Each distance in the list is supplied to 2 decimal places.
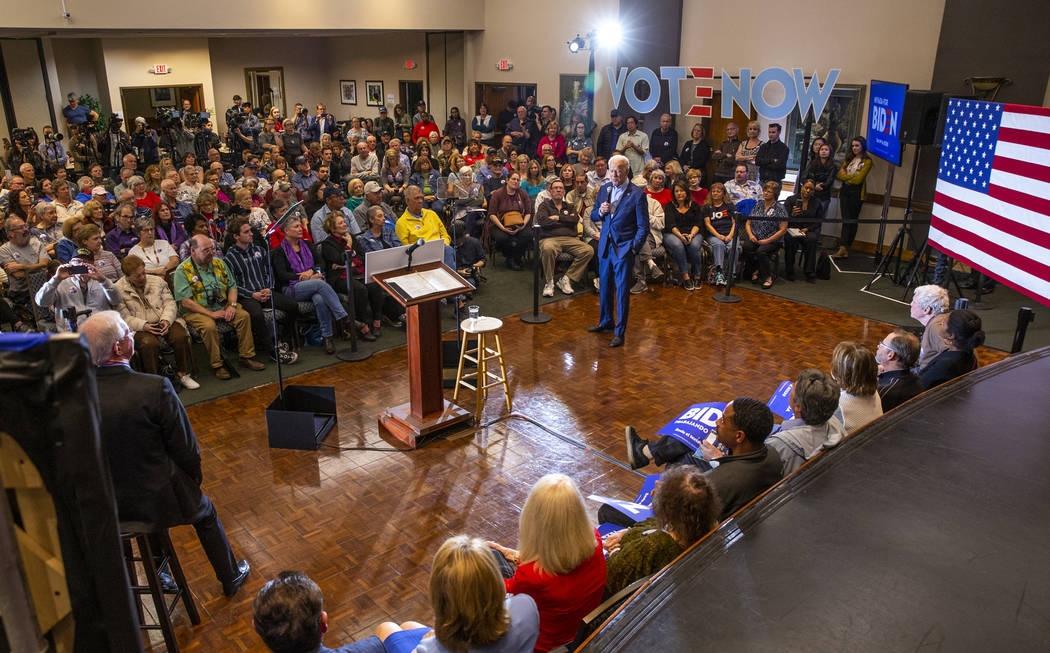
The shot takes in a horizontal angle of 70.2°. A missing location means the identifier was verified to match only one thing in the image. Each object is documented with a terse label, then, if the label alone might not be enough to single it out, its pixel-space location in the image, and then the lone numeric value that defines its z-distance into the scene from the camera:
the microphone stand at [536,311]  6.90
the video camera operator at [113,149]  12.71
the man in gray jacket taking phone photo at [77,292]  4.84
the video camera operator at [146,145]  13.01
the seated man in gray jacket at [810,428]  2.95
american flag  4.59
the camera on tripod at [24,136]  11.98
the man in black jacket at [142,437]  2.70
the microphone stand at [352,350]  6.09
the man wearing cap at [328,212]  6.78
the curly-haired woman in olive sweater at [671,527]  2.38
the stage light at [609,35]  12.17
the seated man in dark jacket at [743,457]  2.72
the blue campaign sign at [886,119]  8.38
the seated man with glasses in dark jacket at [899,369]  3.62
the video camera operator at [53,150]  11.73
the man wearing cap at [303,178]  9.20
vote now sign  8.57
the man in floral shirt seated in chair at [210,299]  5.60
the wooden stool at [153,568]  2.82
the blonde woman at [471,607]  1.99
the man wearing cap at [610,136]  11.73
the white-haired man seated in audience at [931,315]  4.07
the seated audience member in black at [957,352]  3.90
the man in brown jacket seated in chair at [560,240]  7.93
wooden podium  4.61
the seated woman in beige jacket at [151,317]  5.25
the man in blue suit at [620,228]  6.14
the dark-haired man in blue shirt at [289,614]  2.02
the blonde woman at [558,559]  2.28
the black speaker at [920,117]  8.02
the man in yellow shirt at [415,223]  6.89
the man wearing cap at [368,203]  7.20
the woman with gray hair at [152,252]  5.89
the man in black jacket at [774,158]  9.55
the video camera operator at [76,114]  14.05
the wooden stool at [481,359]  4.81
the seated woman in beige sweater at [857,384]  3.28
